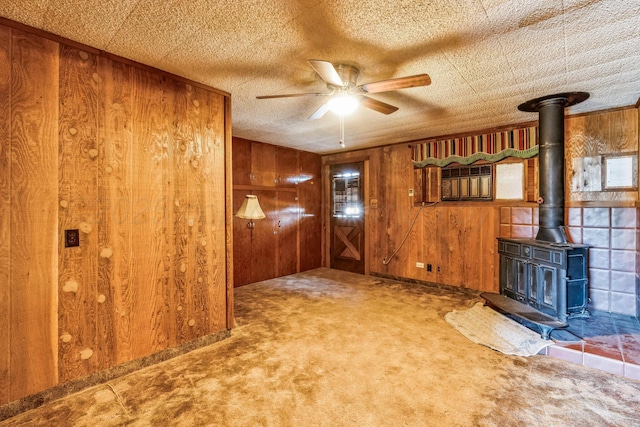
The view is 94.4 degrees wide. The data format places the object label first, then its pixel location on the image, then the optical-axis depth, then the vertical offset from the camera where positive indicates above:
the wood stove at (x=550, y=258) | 2.97 -0.50
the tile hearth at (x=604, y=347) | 2.32 -1.17
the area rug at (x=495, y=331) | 2.68 -1.23
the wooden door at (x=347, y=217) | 5.96 -0.10
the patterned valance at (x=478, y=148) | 3.99 +0.95
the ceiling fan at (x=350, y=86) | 2.07 +0.97
